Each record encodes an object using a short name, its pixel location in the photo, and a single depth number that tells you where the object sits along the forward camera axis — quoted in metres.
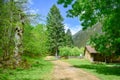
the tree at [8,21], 5.36
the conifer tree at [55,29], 30.18
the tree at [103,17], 8.76
